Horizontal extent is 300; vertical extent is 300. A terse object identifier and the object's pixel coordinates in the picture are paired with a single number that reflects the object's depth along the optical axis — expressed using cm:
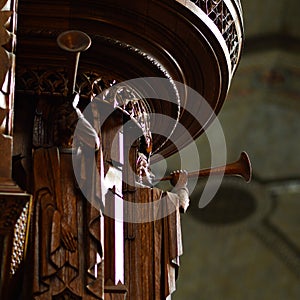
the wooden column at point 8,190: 300
